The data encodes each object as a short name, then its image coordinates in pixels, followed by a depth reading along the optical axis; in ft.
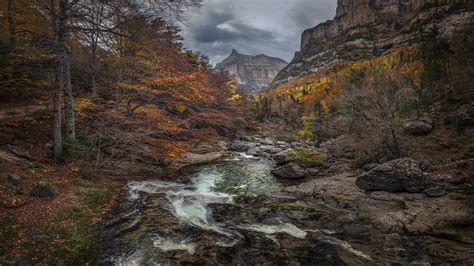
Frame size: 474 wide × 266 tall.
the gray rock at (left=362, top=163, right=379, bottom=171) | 63.41
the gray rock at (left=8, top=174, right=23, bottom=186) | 30.20
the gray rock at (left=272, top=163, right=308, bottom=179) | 64.95
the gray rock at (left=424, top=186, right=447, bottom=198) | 43.01
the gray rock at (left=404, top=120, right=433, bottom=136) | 78.48
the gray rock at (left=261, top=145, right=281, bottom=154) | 111.31
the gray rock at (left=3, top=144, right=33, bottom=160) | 37.19
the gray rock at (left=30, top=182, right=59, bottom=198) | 30.63
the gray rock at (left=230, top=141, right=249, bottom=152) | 108.99
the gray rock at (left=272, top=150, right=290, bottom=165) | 80.84
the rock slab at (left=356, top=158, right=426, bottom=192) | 46.57
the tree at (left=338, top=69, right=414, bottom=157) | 62.69
